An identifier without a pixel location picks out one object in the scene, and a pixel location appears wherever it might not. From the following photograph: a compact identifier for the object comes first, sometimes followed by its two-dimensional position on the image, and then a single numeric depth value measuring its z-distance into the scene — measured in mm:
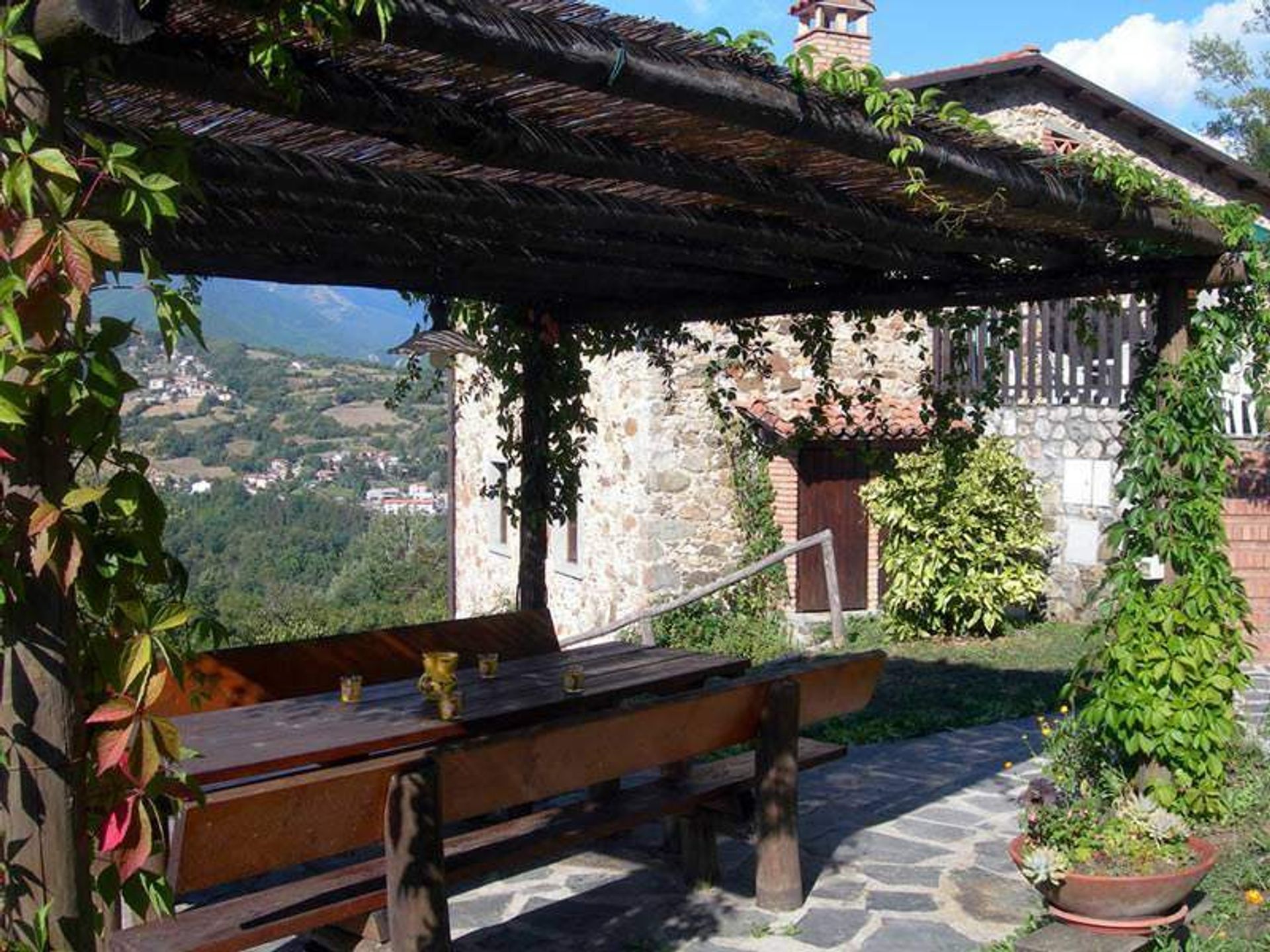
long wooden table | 4246
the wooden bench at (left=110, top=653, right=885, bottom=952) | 3619
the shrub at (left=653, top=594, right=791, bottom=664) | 11836
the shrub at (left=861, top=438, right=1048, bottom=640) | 11672
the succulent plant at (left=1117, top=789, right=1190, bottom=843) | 4414
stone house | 12250
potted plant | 4227
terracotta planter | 4199
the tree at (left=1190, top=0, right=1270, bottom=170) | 26297
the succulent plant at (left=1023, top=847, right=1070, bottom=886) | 4242
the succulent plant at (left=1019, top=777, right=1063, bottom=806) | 4844
